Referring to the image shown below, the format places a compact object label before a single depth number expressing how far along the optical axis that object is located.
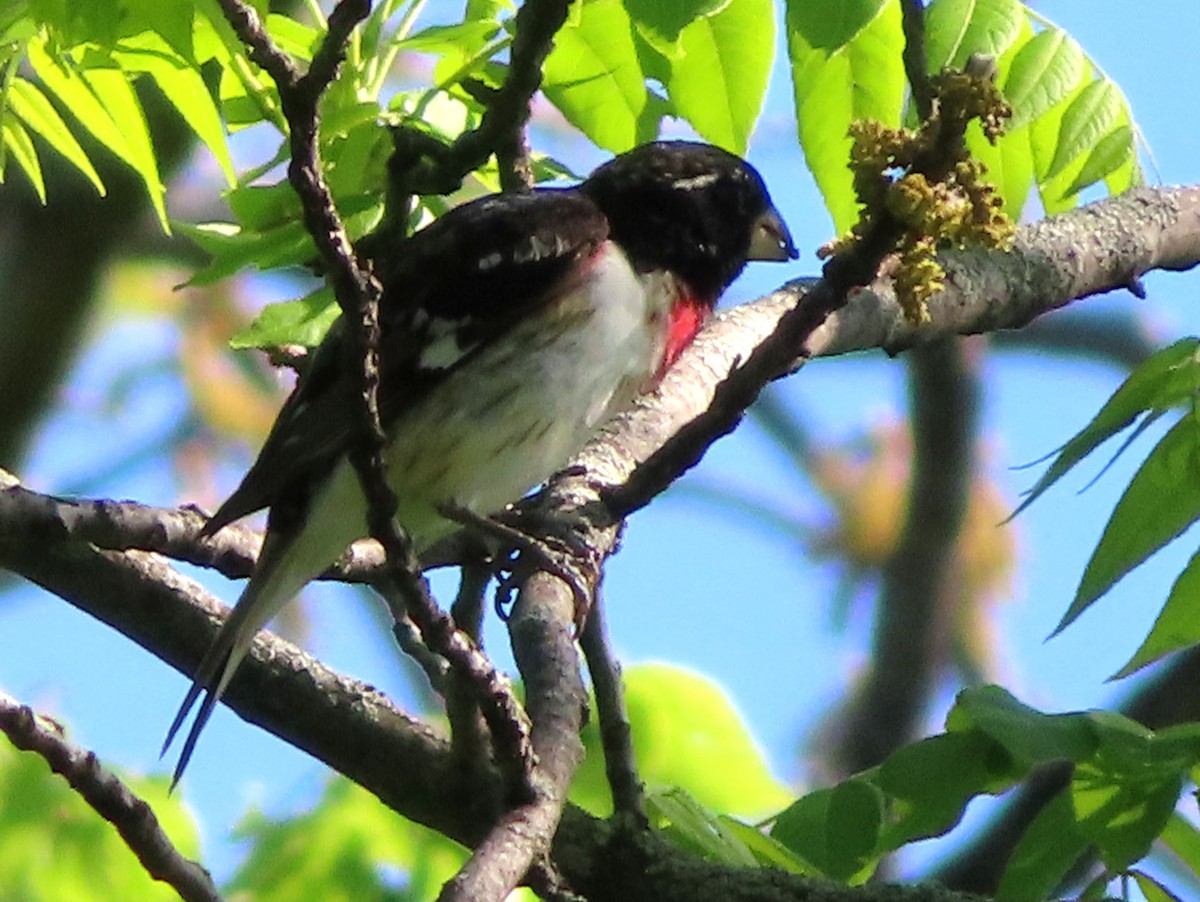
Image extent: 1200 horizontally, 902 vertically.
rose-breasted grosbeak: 6.52
